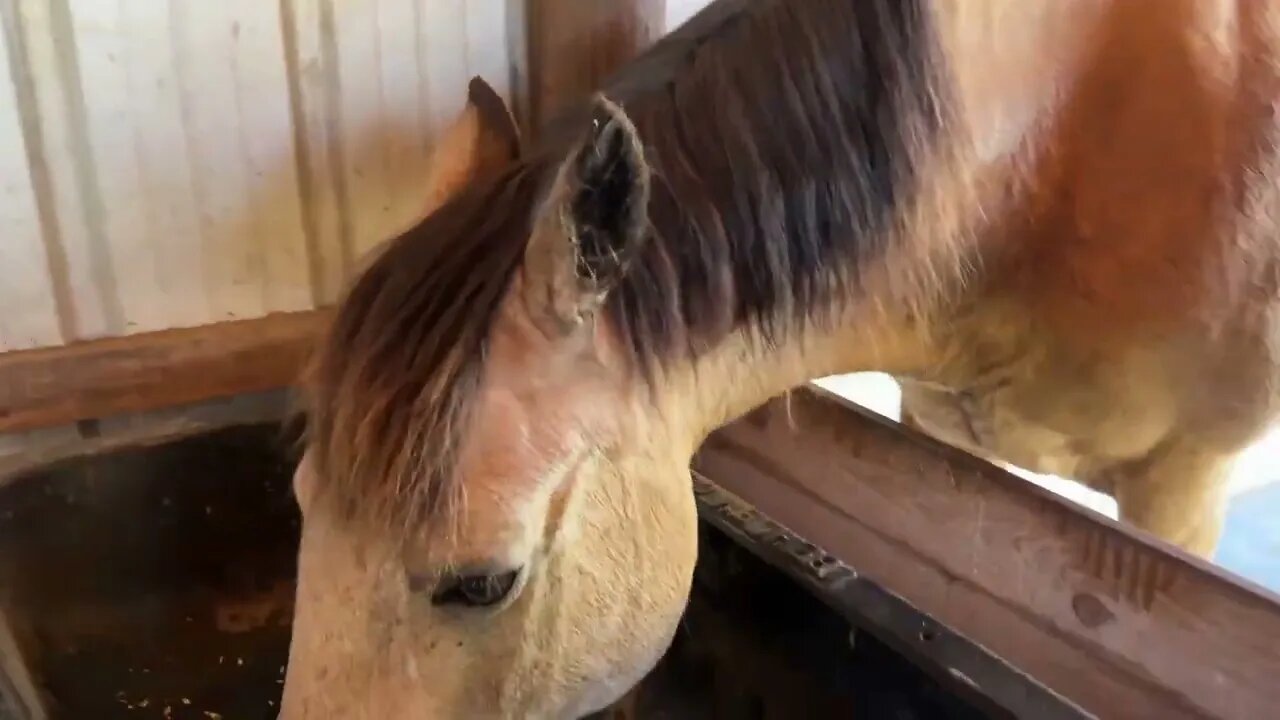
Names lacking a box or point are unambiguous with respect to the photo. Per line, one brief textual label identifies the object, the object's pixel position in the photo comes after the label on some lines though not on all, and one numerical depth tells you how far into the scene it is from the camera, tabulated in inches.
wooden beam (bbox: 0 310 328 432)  41.9
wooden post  42.7
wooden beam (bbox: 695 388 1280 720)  30.0
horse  23.0
